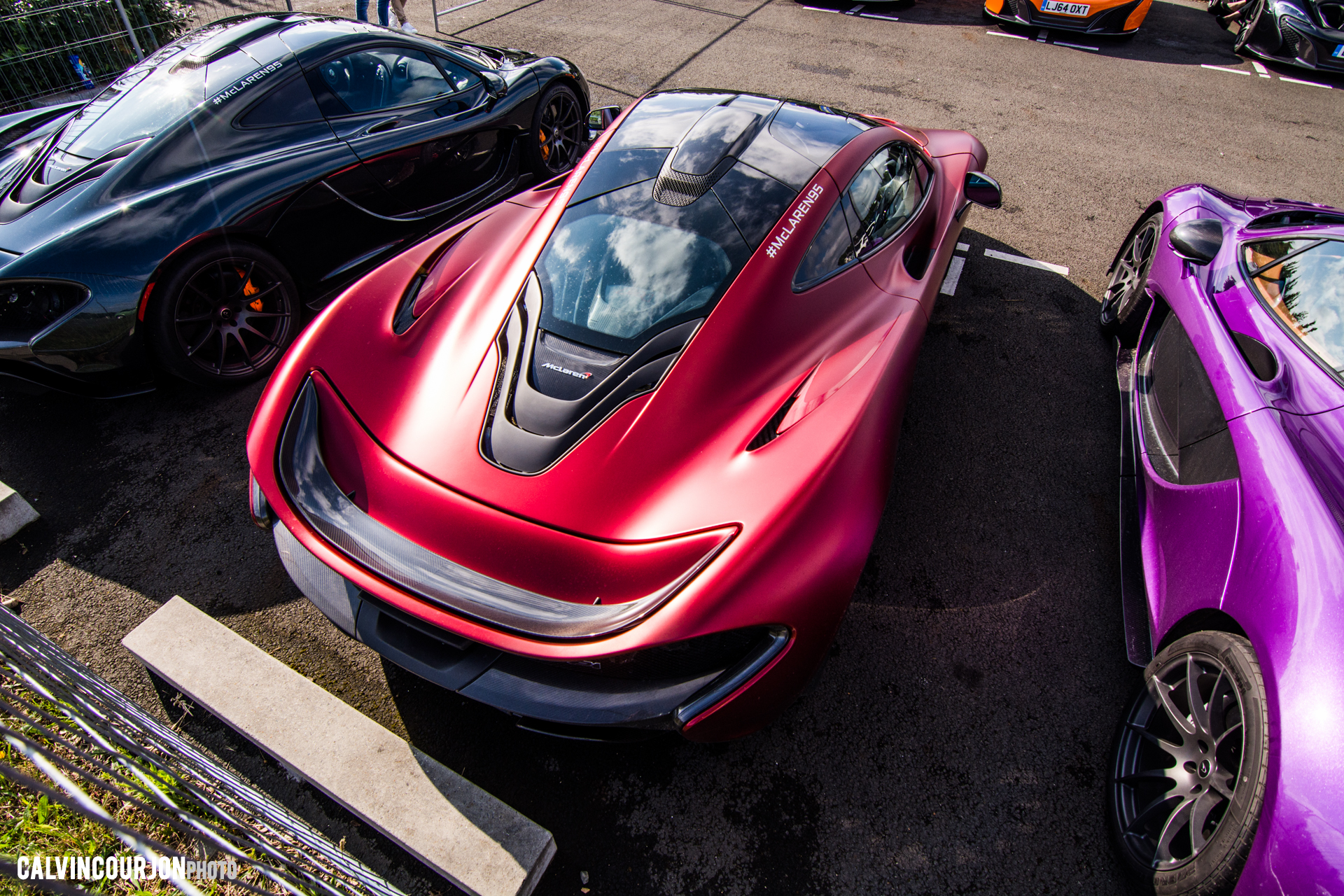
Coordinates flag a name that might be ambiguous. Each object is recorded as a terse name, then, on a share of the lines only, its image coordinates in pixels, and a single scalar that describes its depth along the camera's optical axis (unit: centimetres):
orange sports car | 805
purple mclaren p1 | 161
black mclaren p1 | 301
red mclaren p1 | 177
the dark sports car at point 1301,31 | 770
